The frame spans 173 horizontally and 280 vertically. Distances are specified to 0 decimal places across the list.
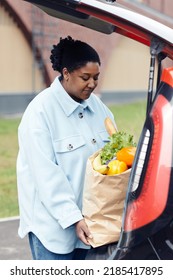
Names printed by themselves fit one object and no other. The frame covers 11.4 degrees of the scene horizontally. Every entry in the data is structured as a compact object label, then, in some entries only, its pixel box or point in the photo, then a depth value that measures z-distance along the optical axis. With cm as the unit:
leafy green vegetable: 342
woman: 350
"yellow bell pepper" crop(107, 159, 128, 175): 329
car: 284
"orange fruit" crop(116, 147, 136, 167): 335
